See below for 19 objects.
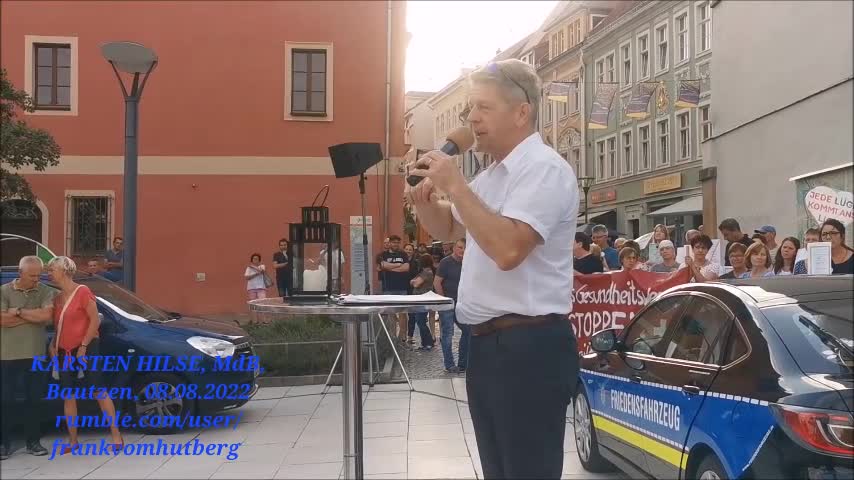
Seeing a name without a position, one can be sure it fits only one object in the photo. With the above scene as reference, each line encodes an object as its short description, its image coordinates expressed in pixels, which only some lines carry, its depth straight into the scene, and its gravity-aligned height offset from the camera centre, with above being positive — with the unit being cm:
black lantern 349 -2
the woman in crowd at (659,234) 904 +25
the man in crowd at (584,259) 891 -6
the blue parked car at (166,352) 645 -88
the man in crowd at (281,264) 959 -16
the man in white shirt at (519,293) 194 -10
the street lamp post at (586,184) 2134 +199
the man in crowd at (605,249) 977 +7
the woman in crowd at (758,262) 533 -5
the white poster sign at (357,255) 1037 -4
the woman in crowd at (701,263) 704 -8
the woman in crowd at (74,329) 445 -51
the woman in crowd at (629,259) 799 -5
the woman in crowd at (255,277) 1230 -41
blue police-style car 278 -55
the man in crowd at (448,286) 1019 -43
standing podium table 298 -53
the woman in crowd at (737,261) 607 -5
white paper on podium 244 -15
